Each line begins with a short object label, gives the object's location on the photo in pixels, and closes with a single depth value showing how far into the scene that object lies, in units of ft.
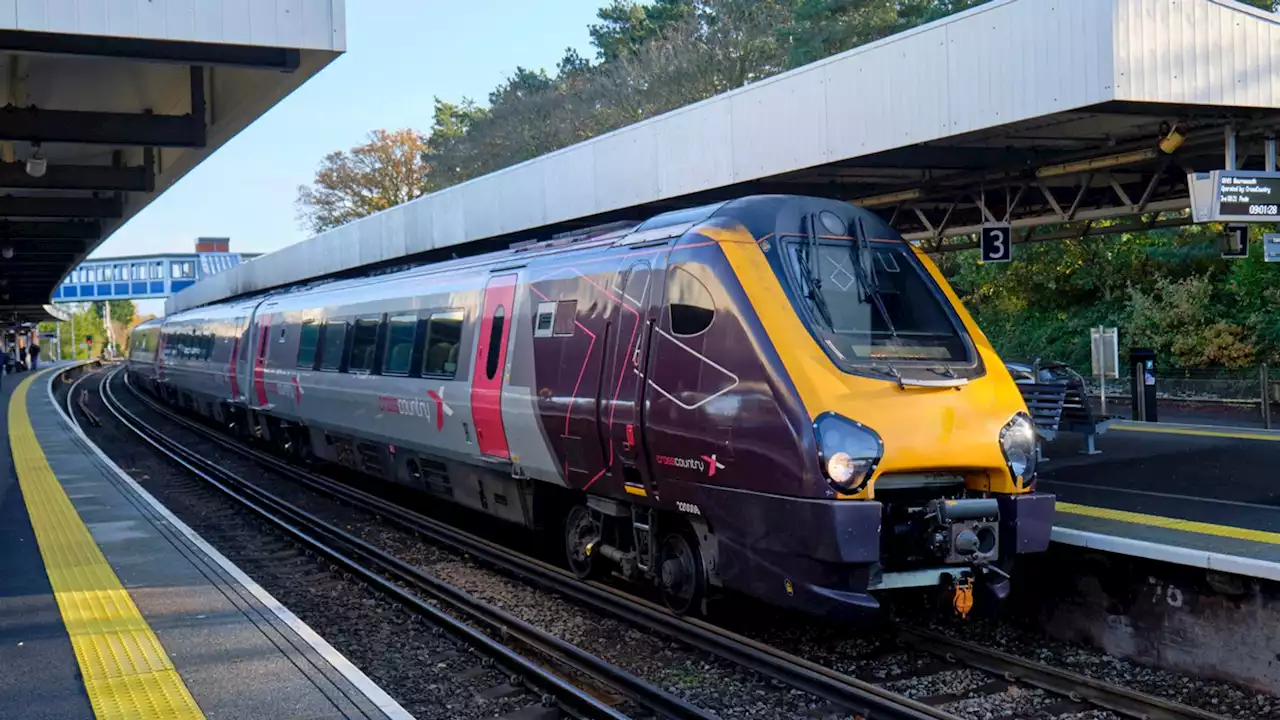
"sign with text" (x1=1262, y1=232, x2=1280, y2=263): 41.16
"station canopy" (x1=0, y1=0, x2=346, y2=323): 28.73
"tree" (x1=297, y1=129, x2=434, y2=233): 206.69
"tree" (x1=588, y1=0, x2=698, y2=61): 139.74
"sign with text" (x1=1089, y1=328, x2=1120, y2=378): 54.85
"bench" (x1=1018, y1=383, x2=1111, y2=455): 41.78
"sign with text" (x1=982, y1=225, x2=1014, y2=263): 47.09
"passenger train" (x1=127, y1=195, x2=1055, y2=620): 22.20
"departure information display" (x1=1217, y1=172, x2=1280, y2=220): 33.78
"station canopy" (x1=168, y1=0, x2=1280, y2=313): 30.45
